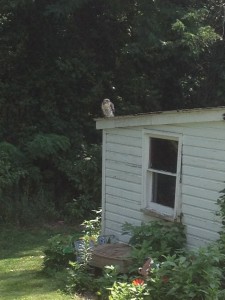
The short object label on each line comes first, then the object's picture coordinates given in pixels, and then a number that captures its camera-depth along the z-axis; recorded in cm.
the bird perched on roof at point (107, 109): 946
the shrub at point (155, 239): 673
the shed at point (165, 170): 729
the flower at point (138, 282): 605
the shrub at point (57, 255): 806
